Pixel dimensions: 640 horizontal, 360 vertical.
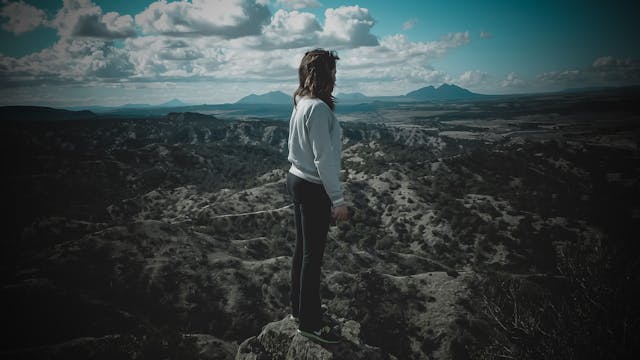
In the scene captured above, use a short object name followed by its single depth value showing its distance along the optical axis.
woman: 4.11
